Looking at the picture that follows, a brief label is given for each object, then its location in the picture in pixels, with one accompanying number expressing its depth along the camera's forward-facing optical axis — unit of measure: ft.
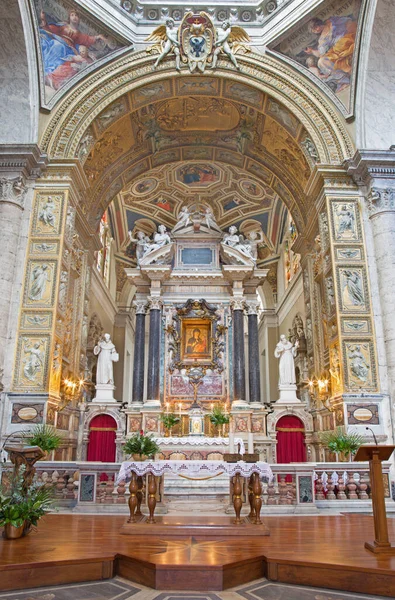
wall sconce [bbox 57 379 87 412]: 40.79
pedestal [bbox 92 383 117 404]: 48.78
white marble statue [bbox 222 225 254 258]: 59.26
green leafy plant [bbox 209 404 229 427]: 48.52
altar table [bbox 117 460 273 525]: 21.89
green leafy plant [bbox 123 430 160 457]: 26.11
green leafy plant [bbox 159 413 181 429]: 48.91
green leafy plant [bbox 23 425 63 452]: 32.89
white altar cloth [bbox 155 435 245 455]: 45.06
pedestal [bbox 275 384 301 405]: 48.80
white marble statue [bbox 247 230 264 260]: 60.70
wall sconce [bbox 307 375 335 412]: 42.15
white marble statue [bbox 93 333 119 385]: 50.82
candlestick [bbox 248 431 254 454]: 27.43
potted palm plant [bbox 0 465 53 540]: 18.38
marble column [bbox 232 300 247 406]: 52.37
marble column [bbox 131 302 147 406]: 54.44
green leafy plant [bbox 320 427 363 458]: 33.96
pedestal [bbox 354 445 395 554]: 16.17
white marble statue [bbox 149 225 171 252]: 59.26
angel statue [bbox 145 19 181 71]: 45.50
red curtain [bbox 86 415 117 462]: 46.26
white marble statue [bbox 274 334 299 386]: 50.29
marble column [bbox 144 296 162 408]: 52.44
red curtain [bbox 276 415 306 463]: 46.84
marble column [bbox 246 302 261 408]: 54.24
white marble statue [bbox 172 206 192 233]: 62.13
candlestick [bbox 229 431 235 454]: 26.13
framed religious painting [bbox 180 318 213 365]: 55.72
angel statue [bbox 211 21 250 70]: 45.60
